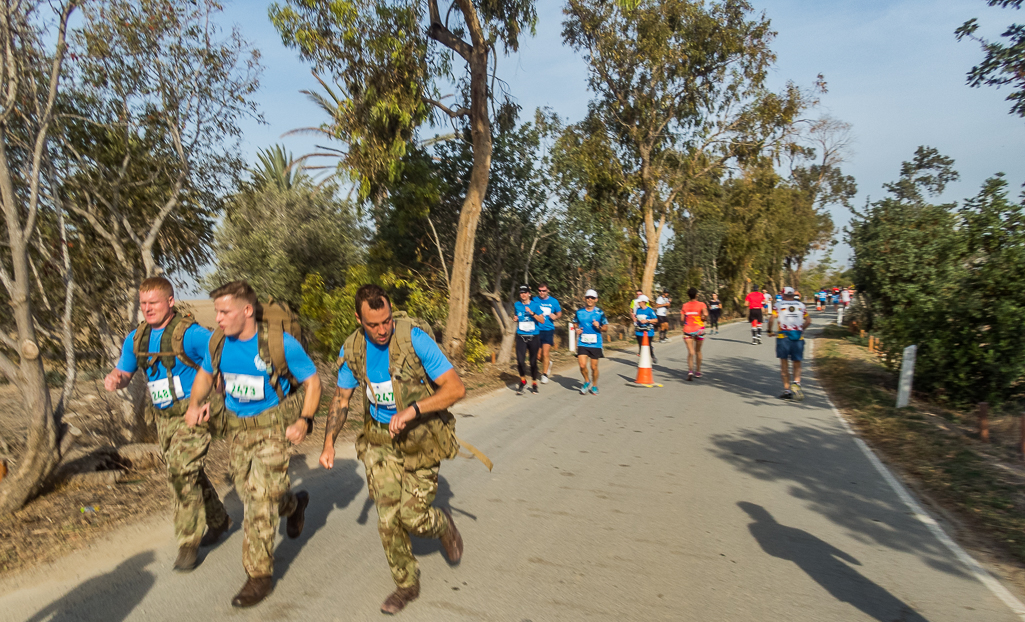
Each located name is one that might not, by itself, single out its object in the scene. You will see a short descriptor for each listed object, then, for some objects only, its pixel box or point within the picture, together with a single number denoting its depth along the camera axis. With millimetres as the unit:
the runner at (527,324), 11781
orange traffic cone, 13117
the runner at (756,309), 24031
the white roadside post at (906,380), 10609
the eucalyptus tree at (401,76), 12484
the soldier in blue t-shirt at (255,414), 3789
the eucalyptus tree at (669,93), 24078
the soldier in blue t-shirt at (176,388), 4211
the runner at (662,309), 20186
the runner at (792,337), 11648
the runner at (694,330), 14141
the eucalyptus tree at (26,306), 5121
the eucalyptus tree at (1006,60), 8992
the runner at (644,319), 13617
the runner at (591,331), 11711
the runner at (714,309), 28312
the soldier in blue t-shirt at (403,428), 3721
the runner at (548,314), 11867
